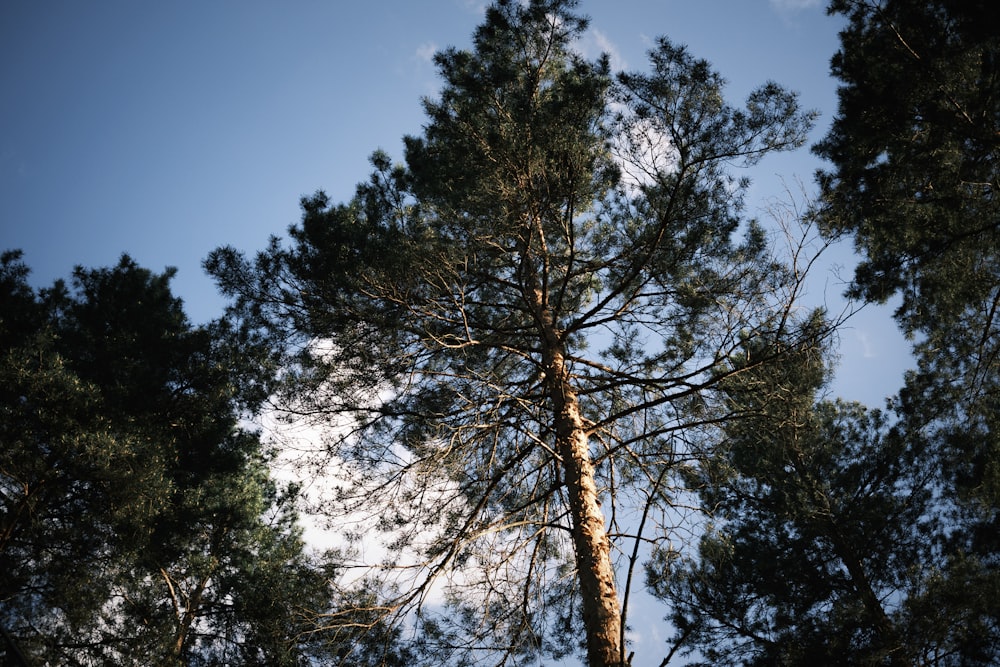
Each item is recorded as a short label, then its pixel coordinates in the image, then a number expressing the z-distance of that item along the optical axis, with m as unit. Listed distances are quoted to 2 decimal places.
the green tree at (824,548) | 5.12
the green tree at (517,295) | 4.39
